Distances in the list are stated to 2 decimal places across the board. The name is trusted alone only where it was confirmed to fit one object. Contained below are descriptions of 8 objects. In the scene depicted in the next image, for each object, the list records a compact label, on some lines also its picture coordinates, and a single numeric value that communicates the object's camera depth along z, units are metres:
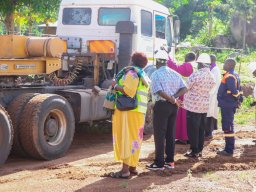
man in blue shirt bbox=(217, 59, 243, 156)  7.64
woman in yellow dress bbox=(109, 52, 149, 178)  6.01
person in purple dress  8.34
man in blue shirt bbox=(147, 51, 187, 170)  6.35
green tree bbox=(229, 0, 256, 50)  33.76
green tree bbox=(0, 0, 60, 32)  13.26
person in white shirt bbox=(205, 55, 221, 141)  9.40
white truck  6.99
